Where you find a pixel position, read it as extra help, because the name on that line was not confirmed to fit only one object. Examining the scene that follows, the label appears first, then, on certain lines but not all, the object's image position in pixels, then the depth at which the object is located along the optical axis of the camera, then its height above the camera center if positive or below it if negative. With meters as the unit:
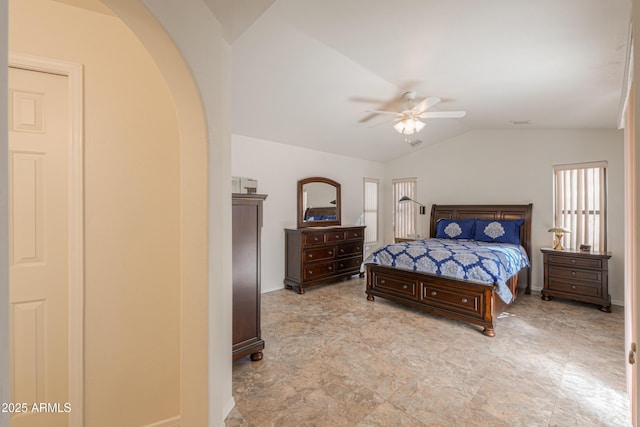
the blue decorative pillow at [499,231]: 4.34 -0.29
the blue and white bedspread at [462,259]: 3.05 -0.57
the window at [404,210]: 6.02 +0.07
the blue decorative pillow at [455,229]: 4.75 -0.28
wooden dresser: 4.41 -0.71
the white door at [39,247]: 1.39 -0.17
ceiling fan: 3.05 +1.12
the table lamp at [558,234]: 4.05 -0.33
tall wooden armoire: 2.24 -0.50
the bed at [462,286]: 3.02 -0.91
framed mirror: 4.90 +0.21
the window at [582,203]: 3.98 +0.14
